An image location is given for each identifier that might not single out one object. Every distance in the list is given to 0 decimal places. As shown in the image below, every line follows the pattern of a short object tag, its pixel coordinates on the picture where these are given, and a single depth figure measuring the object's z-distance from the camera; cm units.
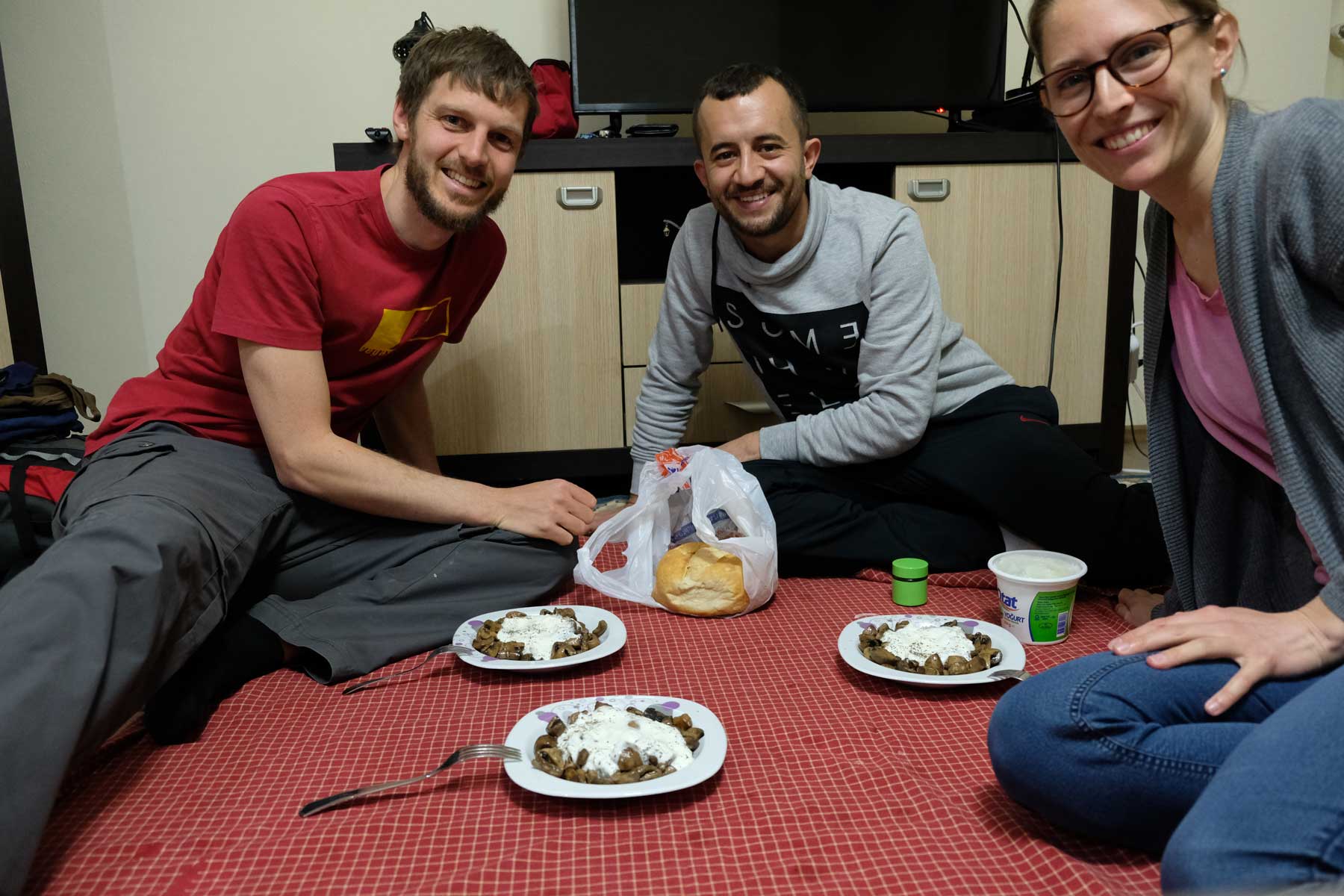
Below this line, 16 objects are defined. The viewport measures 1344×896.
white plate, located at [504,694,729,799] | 95
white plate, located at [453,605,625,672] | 128
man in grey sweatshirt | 169
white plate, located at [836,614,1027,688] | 121
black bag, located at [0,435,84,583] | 143
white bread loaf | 155
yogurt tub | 137
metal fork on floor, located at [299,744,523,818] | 101
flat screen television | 232
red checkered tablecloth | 92
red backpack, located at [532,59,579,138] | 227
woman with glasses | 86
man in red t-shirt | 126
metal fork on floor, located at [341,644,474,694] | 132
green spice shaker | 157
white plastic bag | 155
